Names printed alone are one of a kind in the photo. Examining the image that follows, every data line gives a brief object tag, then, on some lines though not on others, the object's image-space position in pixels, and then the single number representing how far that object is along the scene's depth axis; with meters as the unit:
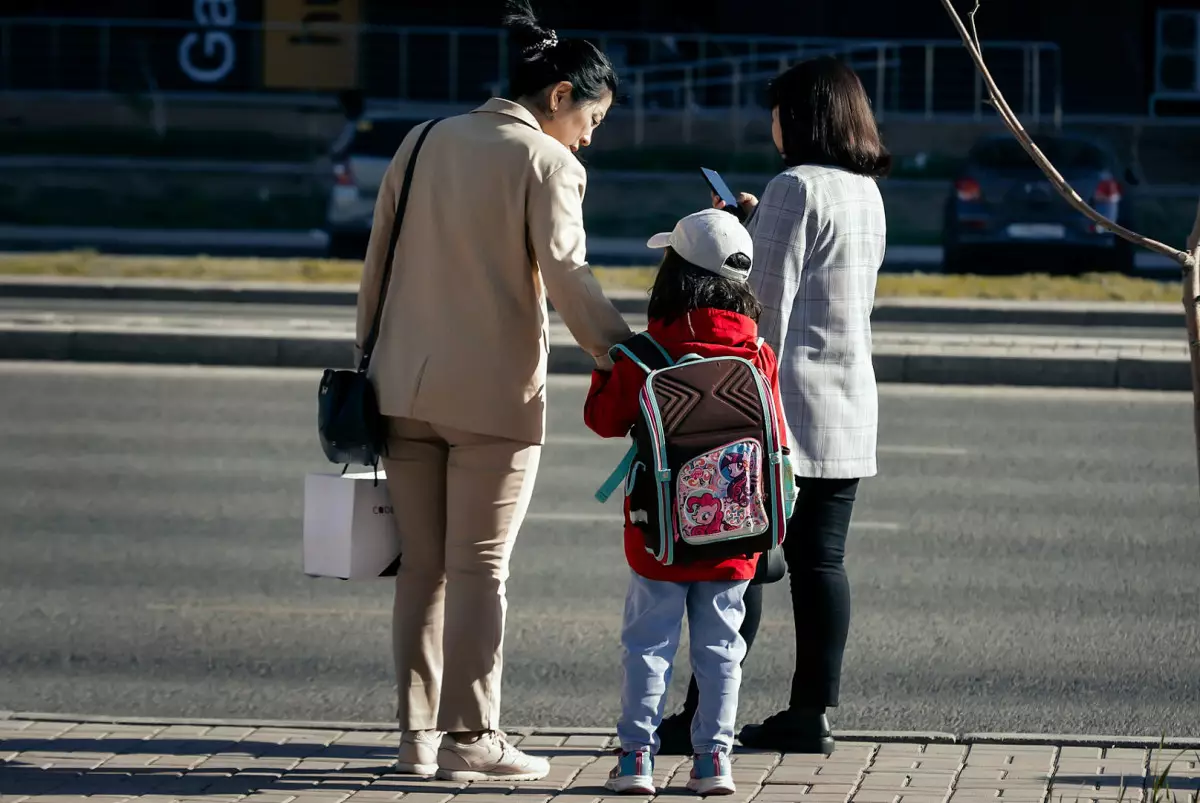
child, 8.88
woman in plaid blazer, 9.73
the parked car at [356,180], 45.09
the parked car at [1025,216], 42.12
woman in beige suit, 9.09
